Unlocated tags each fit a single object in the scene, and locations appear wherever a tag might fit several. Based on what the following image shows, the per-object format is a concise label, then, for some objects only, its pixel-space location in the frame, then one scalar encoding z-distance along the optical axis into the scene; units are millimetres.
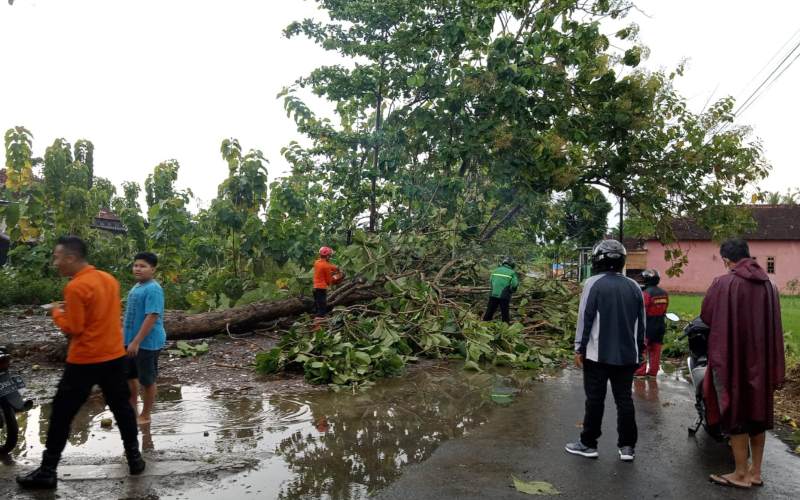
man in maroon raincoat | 4574
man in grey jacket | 5172
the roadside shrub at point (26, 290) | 16442
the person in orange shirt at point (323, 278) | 11609
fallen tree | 9000
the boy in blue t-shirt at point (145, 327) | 5828
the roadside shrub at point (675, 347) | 11336
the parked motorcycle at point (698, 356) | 5871
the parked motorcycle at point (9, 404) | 5211
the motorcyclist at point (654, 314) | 8623
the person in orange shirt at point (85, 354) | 4504
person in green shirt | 12117
